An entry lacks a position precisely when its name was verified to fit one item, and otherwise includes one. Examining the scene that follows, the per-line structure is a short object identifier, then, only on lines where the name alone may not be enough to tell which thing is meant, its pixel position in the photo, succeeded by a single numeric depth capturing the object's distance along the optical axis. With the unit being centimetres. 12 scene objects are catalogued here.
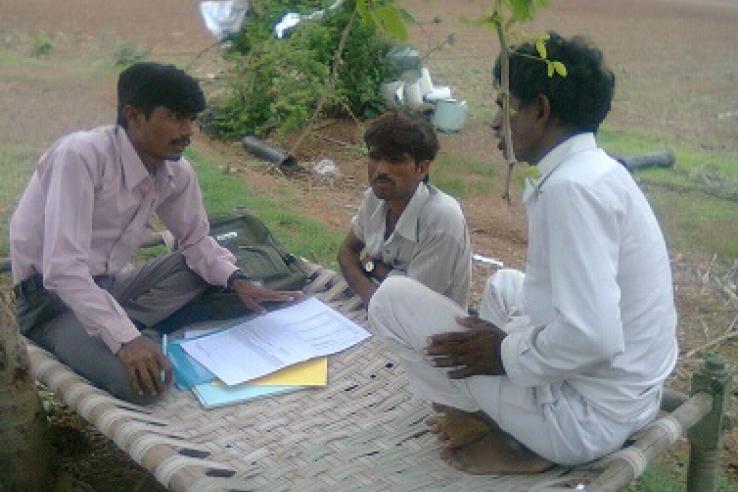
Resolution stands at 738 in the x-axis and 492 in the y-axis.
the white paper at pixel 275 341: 321
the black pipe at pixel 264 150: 670
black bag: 370
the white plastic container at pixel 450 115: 758
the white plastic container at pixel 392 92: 751
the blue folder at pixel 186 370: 311
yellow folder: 317
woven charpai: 256
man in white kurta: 210
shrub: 702
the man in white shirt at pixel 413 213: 318
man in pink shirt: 289
